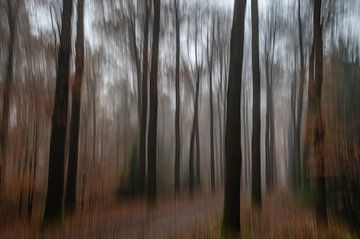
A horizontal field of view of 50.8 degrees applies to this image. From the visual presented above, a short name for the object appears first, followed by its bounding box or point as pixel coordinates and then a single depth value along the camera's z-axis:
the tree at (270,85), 28.82
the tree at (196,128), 28.40
